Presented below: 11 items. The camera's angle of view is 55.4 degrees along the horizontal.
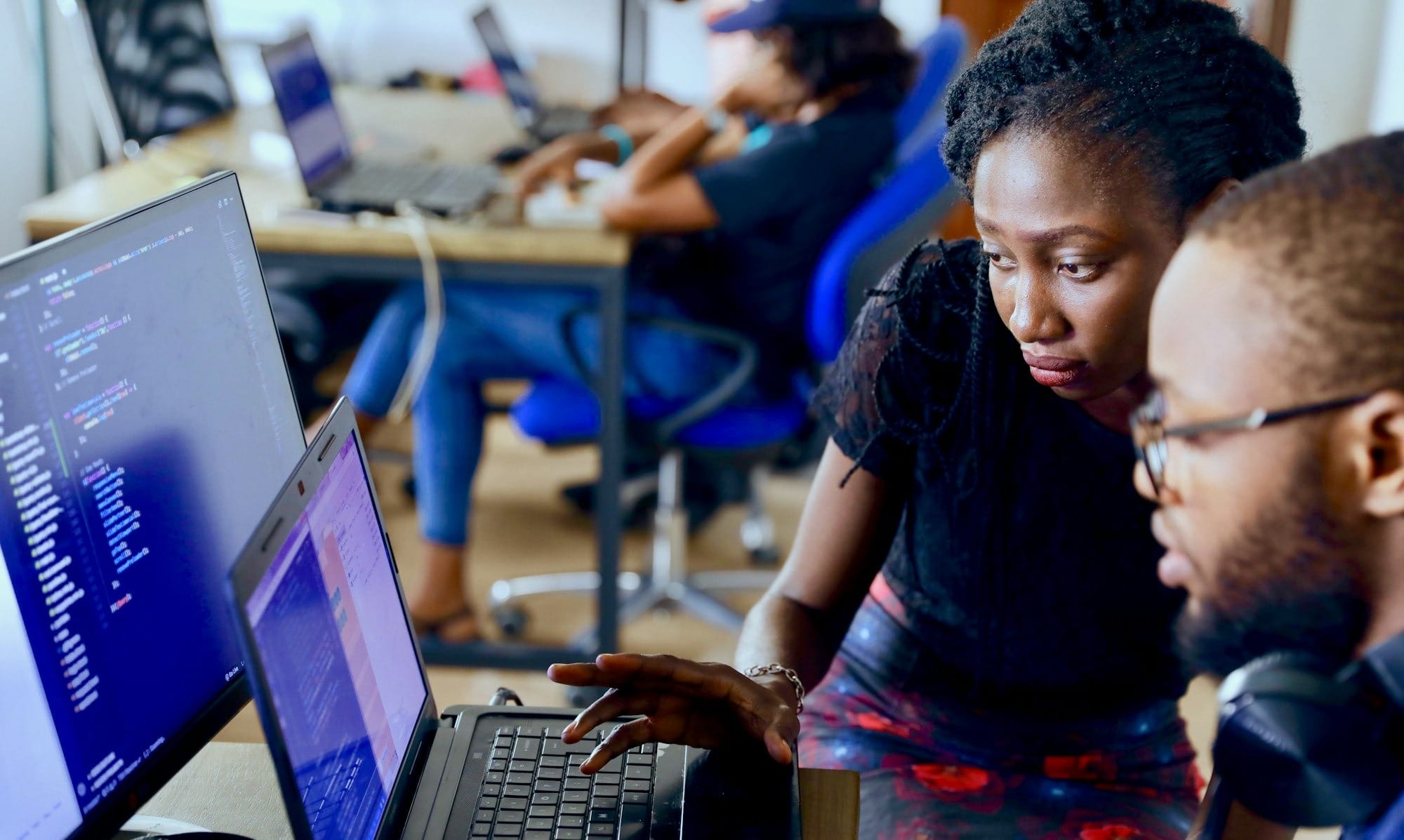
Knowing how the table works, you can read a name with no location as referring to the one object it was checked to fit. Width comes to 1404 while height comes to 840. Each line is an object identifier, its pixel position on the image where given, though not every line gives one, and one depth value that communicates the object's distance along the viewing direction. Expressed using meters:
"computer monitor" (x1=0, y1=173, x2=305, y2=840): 0.68
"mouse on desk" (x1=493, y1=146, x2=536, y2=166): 2.65
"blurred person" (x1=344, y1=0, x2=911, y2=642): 2.14
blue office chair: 2.01
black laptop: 0.66
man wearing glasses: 0.59
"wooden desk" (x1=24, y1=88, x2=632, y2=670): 2.03
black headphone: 0.63
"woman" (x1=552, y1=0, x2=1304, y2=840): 0.93
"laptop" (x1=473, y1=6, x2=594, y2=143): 3.03
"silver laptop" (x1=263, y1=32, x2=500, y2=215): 2.17
